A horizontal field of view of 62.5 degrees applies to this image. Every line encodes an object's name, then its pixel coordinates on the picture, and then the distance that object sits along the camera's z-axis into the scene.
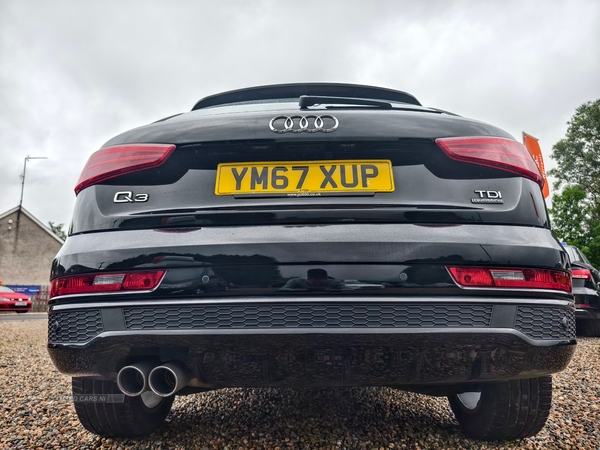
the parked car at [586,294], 7.02
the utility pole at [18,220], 34.81
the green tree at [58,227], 77.64
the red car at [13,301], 20.03
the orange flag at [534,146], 10.07
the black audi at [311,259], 1.54
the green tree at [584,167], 34.84
